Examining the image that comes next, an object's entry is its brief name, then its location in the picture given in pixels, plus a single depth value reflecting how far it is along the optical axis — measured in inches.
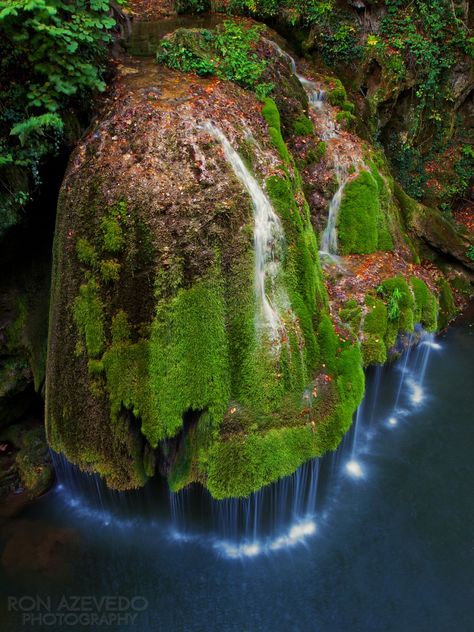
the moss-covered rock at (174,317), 231.0
